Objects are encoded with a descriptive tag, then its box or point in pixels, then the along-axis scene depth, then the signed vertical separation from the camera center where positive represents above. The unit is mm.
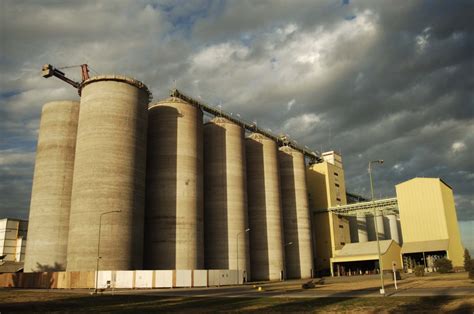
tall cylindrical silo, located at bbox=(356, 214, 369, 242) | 125812 +9782
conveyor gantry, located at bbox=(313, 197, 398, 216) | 104312 +13730
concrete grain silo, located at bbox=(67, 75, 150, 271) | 58188 +13232
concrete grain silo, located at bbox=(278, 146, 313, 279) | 92744 +11236
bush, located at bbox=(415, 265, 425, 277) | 69869 -1794
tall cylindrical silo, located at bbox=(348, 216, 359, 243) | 125562 +9829
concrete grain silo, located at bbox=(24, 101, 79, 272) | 67375 +13525
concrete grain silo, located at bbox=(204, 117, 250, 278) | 75500 +12410
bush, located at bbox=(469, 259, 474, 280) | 46906 -1595
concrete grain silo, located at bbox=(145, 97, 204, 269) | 66750 +12823
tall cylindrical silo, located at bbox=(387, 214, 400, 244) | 142500 +11398
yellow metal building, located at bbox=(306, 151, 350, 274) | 108562 +13096
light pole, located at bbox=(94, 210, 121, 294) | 51450 +2895
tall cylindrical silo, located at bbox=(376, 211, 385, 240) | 137025 +10911
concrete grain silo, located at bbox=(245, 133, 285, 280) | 83812 +11362
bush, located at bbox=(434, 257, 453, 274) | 75812 -1162
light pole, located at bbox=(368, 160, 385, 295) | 37969 +8276
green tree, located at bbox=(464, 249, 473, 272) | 54069 -306
